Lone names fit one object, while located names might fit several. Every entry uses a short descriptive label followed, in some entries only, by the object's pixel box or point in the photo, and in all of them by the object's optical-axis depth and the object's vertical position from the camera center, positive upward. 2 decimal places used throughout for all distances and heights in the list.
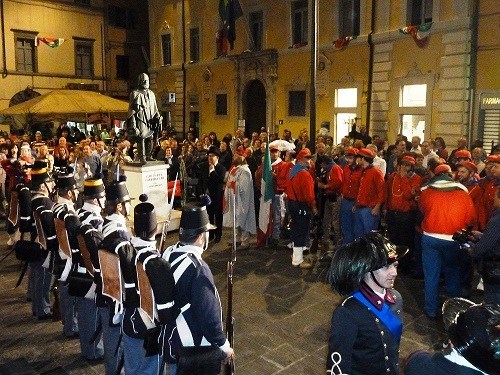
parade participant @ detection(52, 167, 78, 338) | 5.04 -1.18
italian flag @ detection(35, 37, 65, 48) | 25.92 +4.57
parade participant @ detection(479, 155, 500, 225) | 6.20 -0.74
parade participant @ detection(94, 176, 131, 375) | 4.03 -0.99
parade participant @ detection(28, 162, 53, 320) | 6.02 -1.87
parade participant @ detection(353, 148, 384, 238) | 7.34 -1.05
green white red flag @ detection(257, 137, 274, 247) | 9.00 -1.41
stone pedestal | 9.98 -1.20
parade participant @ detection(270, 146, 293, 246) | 8.78 -1.10
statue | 10.05 +0.20
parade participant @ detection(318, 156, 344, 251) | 8.61 -1.33
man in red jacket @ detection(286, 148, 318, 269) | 7.77 -1.23
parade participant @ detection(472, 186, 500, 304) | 4.62 -1.25
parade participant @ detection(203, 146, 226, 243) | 9.53 -1.17
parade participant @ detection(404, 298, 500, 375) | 1.89 -0.88
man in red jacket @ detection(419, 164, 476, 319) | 5.66 -1.13
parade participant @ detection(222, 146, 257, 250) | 9.10 -1.32
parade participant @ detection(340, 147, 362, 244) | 7.77 -1.07
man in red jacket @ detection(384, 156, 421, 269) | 7.30 -1.17
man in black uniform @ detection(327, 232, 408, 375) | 2.56 -0.99
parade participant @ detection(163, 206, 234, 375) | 3.35 -1.17
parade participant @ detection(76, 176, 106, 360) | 4.73 -1.66
